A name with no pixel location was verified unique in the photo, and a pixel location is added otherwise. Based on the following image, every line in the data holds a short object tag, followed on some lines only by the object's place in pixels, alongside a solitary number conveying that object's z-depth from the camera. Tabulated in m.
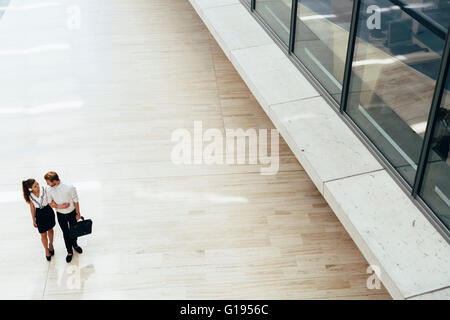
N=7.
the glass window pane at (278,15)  7.73
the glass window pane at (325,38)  6.28
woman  6.24
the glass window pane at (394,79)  5.00
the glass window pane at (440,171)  4.81
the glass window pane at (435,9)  4.55
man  6.30
